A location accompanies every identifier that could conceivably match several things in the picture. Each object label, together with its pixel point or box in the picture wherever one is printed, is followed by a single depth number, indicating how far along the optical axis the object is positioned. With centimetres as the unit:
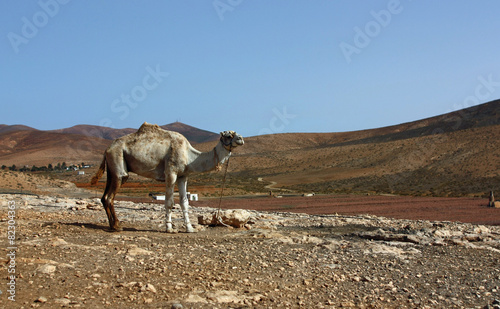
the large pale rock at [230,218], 1434
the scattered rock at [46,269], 760
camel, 1227
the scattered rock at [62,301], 644
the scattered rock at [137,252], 932
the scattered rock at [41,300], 643
